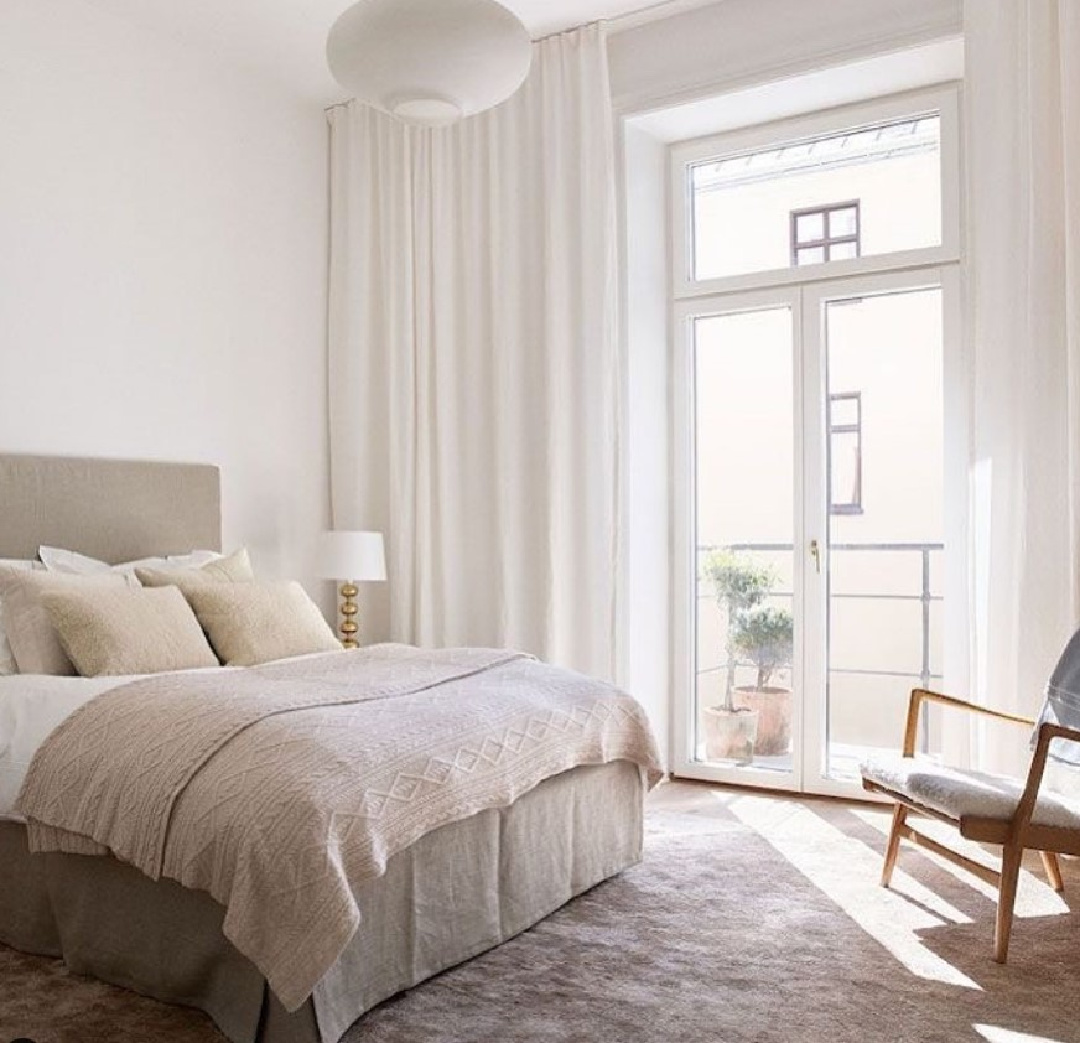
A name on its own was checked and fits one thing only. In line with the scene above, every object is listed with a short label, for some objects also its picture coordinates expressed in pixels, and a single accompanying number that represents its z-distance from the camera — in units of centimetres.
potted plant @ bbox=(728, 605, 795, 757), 468
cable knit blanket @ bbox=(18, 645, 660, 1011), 217
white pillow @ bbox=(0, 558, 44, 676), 330
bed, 236
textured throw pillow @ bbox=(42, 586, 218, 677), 324
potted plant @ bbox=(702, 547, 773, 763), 477
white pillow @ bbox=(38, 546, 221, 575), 380
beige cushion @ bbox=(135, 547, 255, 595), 380
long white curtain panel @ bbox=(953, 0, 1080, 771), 359
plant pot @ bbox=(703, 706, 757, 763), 479
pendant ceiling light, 224
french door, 437
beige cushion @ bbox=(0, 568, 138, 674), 328
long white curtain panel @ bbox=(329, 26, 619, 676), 462
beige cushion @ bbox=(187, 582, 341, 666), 362
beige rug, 236
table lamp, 470
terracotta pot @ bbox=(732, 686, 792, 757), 468
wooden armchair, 266
